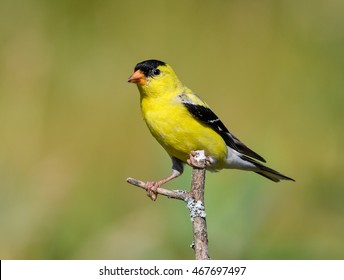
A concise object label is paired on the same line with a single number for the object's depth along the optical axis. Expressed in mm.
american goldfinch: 7945
